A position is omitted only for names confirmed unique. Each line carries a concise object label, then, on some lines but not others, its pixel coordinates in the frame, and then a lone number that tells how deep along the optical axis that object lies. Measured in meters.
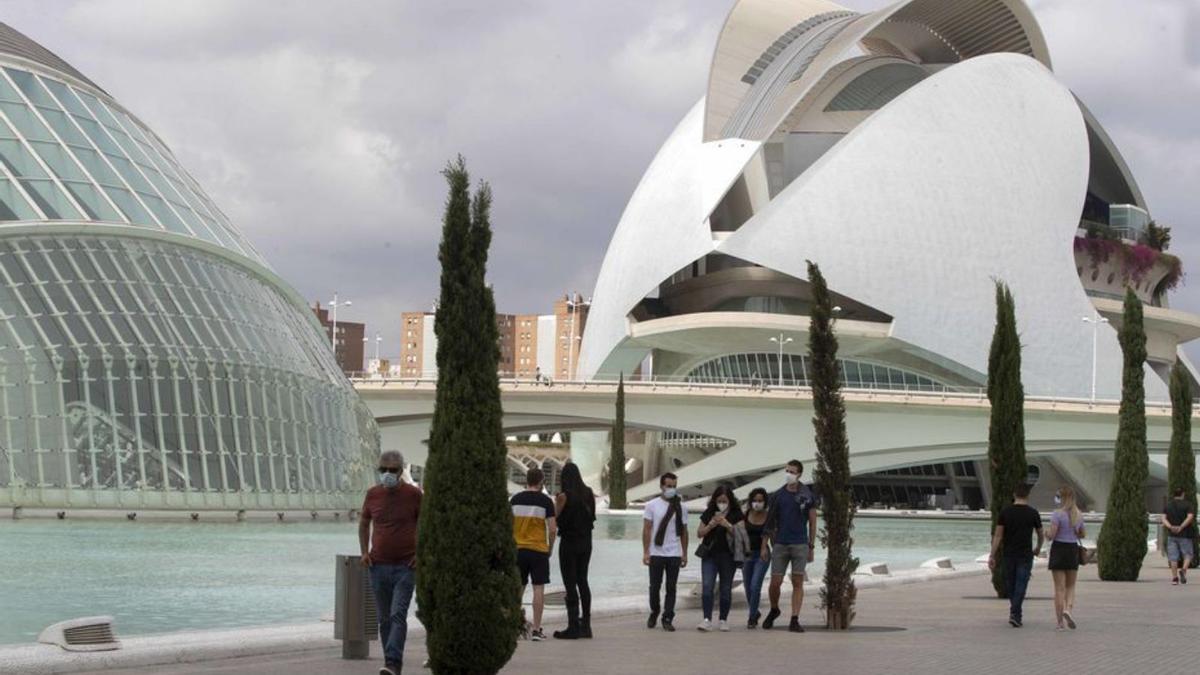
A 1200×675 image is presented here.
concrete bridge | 68.25
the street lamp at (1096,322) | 80.44
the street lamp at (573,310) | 162.25
